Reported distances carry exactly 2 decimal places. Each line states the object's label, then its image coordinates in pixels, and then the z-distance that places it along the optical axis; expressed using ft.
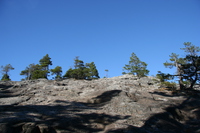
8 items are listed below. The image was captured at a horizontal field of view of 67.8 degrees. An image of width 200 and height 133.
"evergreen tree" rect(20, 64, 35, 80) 169.23
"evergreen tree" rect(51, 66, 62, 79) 153.27
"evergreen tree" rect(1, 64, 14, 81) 173.41
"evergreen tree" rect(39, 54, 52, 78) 164.45
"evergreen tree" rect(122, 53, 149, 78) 151.25
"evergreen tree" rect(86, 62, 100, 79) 160.29
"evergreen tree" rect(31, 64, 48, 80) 133.23
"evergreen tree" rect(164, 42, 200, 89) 69.10
